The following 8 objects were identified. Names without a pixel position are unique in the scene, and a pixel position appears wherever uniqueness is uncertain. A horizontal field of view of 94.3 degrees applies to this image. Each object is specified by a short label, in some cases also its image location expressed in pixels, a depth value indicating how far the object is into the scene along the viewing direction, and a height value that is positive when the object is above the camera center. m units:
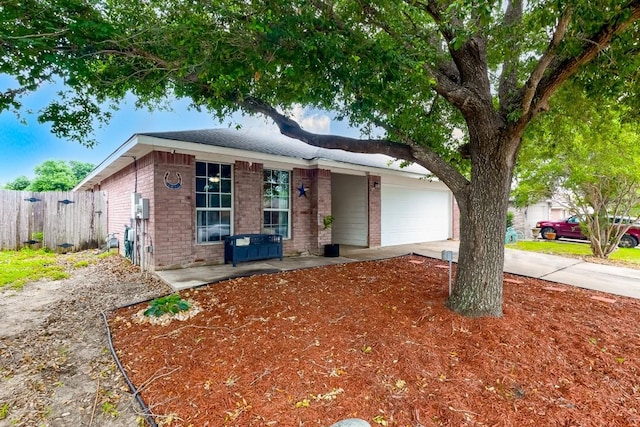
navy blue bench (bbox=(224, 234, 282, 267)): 7.09 -0.75
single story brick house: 6.59 +0.69
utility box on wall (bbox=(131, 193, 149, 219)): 6.46 +0.23
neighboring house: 17.47 +0.19
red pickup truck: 13.24 -0.66
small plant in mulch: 4.03 -1.33
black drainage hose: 2.30 -1.54
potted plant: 8.67 -0.89
